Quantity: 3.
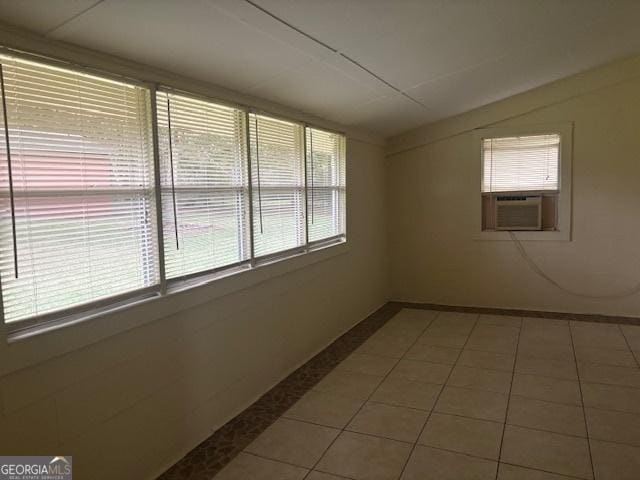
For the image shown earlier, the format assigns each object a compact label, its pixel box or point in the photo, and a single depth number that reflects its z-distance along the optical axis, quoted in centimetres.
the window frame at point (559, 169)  489
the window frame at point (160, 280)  178
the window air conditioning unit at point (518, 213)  508
